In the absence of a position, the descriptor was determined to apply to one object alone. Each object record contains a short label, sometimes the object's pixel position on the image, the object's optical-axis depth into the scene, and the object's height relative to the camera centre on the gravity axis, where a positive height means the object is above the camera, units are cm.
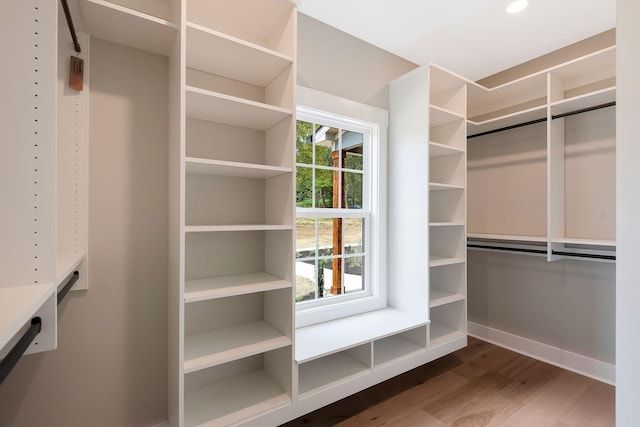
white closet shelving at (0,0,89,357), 78 +14
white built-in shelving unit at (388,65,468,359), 230 +10
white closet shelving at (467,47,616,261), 229 +49
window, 227 -2
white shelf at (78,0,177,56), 128 +89
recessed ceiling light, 200 +144
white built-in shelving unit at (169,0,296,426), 141 +3
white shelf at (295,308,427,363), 175 -81
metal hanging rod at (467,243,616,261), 221 -32
